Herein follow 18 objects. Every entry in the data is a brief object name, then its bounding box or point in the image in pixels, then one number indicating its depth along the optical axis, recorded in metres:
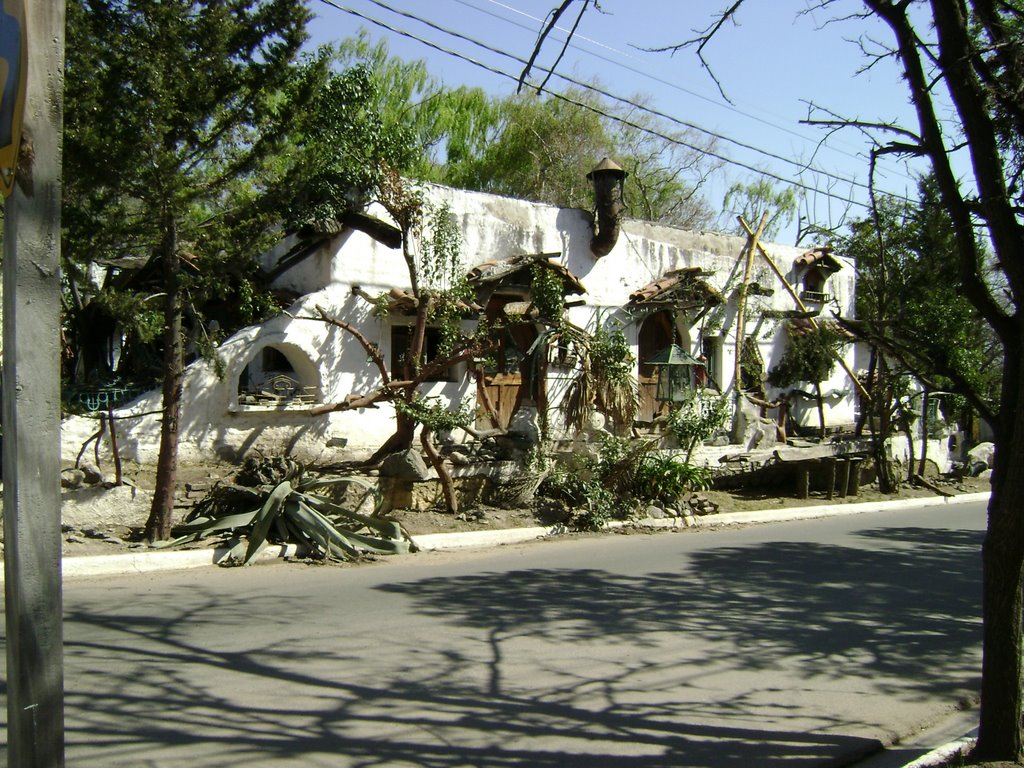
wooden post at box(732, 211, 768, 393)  21.02
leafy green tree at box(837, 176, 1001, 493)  11.32
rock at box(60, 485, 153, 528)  10.64
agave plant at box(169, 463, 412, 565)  10.52
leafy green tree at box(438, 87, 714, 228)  31.50
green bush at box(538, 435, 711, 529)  13.88
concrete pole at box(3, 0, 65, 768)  2.74
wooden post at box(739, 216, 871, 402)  20.90
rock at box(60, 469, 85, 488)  10.77
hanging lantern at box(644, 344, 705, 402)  16.00
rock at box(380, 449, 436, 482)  13.05
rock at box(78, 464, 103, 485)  10.89
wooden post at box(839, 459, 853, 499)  18.34
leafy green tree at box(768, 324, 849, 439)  21.86
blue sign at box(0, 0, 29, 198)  2.77
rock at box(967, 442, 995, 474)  23.67
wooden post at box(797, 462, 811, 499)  18.00
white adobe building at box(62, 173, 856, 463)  13.92
